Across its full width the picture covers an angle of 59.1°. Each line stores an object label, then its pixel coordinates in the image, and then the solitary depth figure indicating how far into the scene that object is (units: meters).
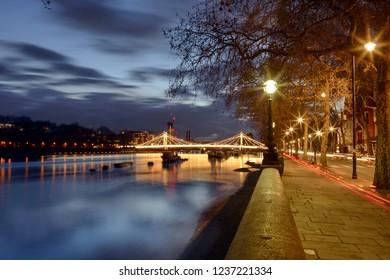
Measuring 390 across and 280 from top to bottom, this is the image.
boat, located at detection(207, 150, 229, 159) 129.75
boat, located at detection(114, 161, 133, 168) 81.21
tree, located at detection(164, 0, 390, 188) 12.80
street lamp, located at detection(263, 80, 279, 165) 15.23
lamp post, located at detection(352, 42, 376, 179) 17.86
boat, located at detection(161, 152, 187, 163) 101.64
